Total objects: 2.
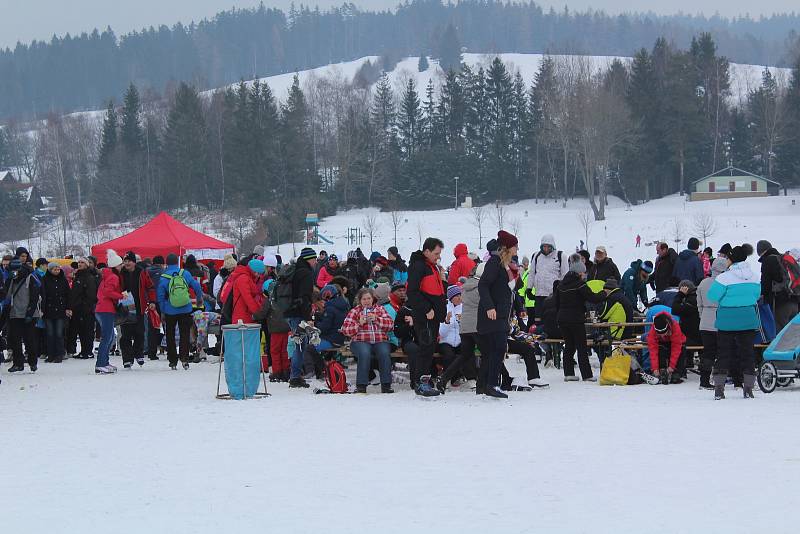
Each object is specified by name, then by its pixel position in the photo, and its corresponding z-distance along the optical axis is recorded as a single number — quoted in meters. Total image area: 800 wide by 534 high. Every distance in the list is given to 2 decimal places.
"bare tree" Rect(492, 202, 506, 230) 73.71
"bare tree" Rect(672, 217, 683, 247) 64.11
